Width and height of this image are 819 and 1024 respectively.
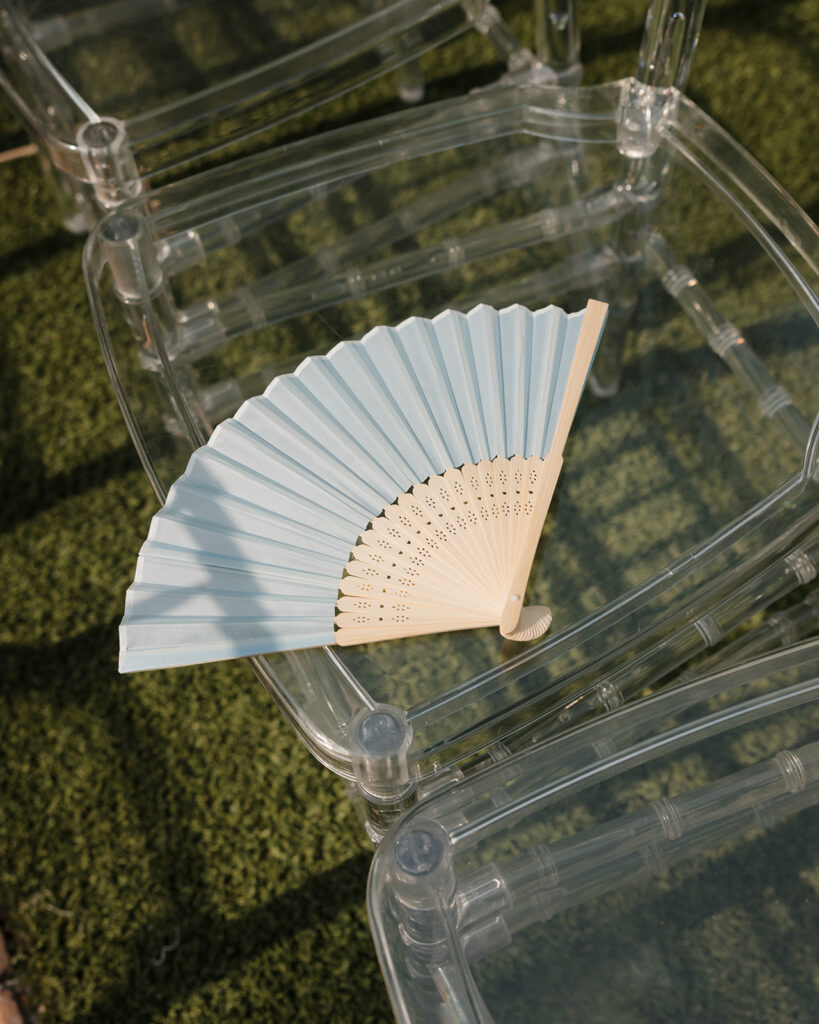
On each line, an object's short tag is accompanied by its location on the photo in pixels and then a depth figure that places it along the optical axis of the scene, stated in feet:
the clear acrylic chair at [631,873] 3.23
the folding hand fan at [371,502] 3.88
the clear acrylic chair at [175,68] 5.32
